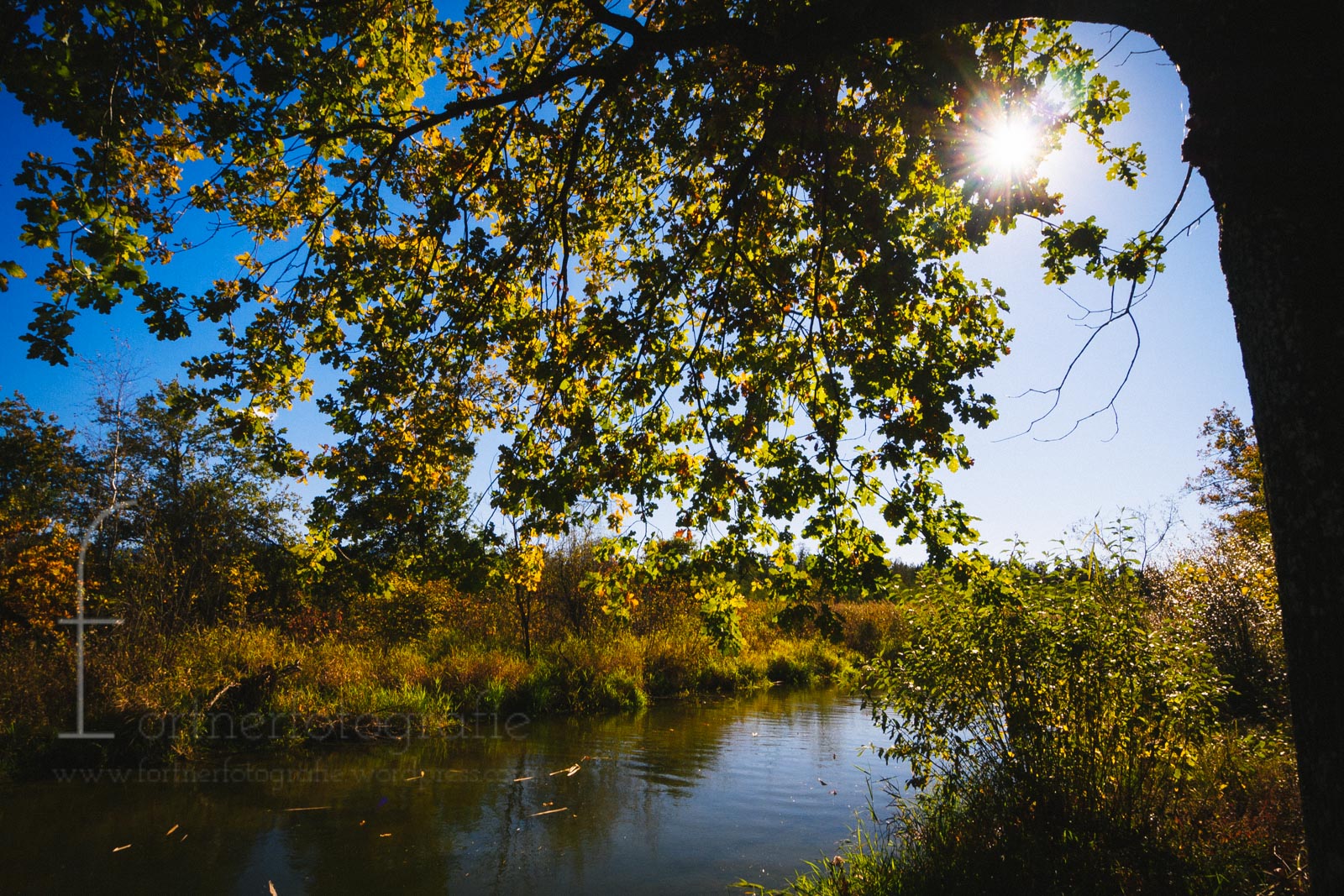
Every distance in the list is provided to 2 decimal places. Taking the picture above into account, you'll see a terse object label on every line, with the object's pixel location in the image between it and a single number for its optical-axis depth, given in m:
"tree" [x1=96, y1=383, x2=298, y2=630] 12.46
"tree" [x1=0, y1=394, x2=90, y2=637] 13.24
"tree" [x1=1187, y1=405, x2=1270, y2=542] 15.95
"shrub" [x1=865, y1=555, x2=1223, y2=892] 4.91
